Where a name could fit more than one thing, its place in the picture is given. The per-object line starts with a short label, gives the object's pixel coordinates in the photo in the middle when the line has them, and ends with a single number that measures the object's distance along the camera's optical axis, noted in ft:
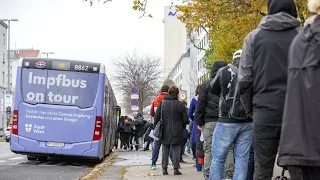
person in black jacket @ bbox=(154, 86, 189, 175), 37.76
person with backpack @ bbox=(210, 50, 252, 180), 22.93
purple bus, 52.60
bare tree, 220.64
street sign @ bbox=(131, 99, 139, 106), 101.76
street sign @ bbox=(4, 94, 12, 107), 176.73
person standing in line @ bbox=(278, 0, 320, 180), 11.63
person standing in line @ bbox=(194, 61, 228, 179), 29.58
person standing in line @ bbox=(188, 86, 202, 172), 37.96
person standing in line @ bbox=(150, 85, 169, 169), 41.58
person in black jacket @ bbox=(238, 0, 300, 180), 16.33
